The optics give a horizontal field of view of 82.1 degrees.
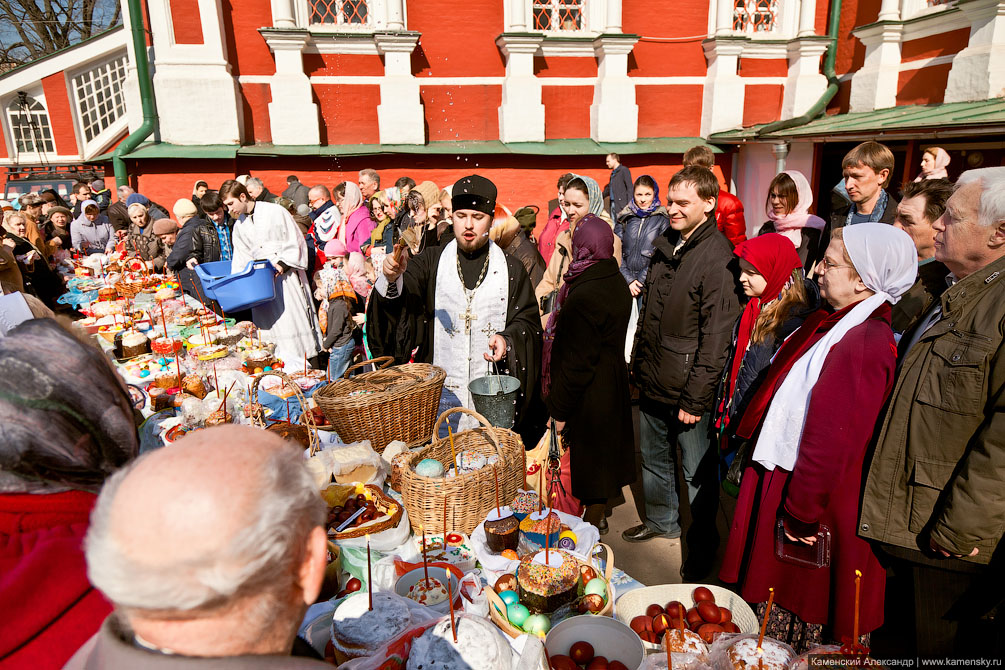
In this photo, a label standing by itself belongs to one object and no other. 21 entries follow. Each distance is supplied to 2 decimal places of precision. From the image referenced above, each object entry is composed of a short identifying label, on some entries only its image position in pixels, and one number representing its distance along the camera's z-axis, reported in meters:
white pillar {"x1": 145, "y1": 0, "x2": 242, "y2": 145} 9.38
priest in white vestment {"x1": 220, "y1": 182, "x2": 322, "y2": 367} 5.09
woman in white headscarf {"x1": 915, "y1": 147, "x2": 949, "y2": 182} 4.71
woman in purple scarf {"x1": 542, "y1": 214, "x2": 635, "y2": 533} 2.96
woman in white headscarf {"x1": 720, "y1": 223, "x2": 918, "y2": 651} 2.08
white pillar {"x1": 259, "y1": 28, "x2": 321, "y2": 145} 9.74
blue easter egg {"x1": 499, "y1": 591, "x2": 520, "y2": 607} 1.79
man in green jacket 1.94
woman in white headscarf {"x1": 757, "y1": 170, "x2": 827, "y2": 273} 4.55
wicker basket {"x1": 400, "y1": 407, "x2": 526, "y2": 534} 2.17
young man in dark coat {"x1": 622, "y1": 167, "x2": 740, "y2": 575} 3.09
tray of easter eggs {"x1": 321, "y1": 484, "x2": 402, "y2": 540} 2.12
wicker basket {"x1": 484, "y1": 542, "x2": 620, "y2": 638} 1.69
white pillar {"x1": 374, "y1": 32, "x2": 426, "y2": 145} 9.98
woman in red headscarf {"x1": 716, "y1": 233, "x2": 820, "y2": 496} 2.85
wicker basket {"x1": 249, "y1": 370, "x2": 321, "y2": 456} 2.67
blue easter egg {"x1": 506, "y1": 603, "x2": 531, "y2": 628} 1.72
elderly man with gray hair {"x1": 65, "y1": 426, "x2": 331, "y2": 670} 0.79
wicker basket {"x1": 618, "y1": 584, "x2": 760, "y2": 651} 1.83
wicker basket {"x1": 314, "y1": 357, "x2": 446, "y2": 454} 2.70
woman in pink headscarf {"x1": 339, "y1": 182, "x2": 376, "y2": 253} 6.64
